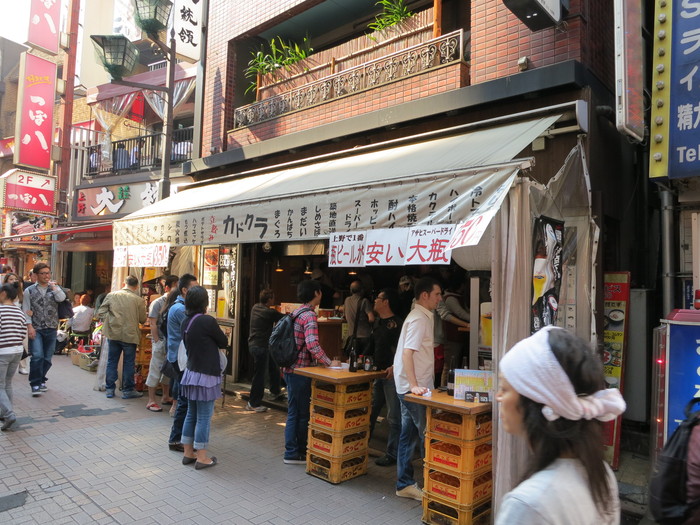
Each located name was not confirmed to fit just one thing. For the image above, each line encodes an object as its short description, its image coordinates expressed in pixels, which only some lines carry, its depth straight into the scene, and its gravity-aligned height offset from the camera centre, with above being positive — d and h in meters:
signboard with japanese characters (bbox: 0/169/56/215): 14.68 +2.44
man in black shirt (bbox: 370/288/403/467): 5.72 -1.05
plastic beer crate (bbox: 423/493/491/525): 4.29 -2.10
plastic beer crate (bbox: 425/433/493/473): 4.33 -1.59
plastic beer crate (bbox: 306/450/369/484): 5.27 -2.11
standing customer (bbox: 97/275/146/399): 8.67 -1.06
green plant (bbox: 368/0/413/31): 7.89 +4.38
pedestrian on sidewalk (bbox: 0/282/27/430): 6.70 -1.05
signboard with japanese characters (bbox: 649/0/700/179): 5.03 +2.11
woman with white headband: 1.40 -0.45
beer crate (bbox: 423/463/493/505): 4.30 -1.87
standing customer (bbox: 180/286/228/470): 5.42 -1.11
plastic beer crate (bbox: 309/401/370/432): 5.34 -1.58
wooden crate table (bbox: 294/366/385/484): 5.30 -1.63
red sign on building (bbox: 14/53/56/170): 14.88 +4.93
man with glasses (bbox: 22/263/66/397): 8.65 -0.93
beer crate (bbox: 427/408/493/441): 4.35 -1.32
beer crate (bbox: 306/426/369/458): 5.29 -1.84
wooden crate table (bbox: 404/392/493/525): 4.31 -1.65
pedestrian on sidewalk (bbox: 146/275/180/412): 8.07 -1.34
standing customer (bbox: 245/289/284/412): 8.05 -1.14
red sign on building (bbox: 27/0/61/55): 15.40 +7.97
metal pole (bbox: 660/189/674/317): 5.80 +0.53
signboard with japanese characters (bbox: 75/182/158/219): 13.35 +2.15
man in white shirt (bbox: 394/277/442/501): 4.83 -0.90
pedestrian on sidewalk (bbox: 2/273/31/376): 10.96 -2.16
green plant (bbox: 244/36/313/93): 9.70 +4.61
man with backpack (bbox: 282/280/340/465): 5.85 -1.20
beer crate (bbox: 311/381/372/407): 5.37 -1.32
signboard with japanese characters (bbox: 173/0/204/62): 10.92 +5.71
